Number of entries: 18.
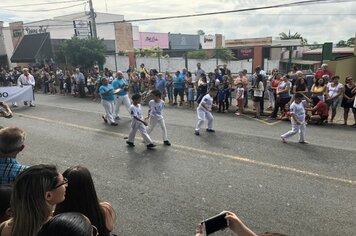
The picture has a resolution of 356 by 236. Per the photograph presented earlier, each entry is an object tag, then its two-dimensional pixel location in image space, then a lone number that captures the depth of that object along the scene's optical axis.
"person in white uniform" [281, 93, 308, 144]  8.70
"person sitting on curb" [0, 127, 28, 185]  3.44
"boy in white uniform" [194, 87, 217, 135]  10.27
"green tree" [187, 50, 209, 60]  22.40
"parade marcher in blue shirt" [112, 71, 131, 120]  12.09
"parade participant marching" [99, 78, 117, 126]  11.59
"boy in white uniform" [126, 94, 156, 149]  8.59
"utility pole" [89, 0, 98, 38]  25.27
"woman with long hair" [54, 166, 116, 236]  2.76
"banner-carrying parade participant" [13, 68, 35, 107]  16.09
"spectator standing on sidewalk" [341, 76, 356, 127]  11.05
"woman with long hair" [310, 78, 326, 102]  11.66
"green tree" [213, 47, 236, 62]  22.47
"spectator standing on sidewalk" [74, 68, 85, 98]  19.58
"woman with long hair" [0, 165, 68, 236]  2.19
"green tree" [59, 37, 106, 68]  24.75
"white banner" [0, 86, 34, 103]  14.98
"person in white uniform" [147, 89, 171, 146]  8.95
